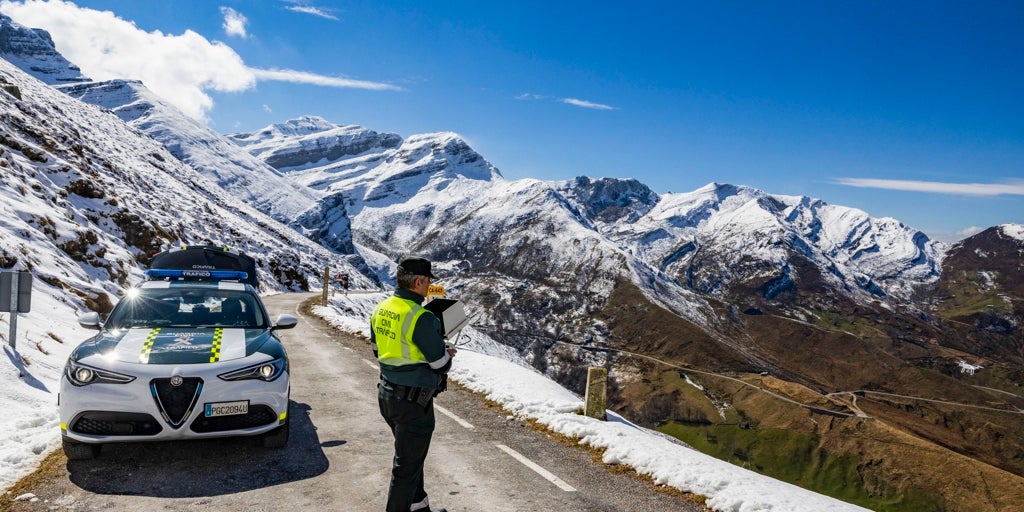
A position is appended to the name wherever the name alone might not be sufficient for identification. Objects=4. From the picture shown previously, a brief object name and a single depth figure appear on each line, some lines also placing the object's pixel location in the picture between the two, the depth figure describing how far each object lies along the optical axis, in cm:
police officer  509
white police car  669
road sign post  1088
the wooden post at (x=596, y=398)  1116
